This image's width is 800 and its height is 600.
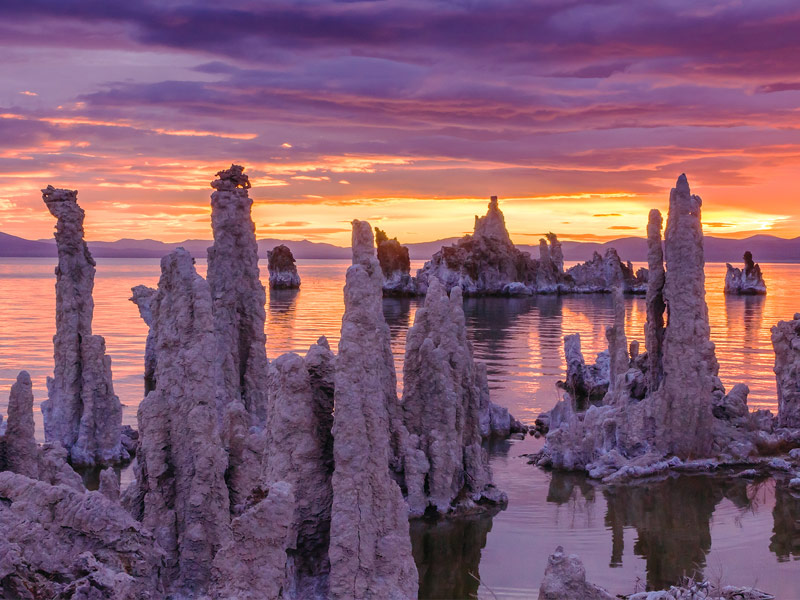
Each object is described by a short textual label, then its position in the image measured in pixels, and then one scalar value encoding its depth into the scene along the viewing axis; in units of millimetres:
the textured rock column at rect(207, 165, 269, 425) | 29750
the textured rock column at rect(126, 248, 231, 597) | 14039
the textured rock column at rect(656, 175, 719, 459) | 30328
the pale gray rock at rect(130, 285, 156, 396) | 45719
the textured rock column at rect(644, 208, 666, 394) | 31516
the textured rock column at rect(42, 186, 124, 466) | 29906
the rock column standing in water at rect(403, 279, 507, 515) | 24344
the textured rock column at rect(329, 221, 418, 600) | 12906
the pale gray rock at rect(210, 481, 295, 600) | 10656
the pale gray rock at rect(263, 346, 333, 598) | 13453
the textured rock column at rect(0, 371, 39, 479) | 16859
